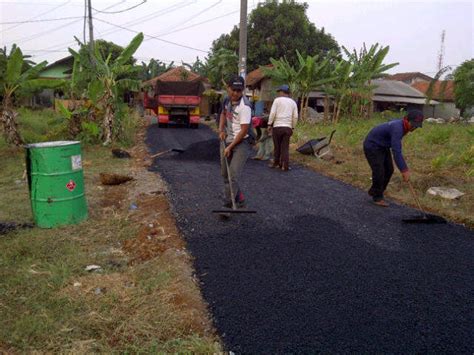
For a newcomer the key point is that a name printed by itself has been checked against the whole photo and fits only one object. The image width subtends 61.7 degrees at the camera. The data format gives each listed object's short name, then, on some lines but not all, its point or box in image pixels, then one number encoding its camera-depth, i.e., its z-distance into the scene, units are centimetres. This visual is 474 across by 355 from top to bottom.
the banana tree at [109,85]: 1093
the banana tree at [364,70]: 1703
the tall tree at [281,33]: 2995
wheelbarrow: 962
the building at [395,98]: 3228
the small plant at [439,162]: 773
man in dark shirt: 521
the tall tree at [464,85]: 2769
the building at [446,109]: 3656
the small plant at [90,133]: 1091
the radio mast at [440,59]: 4727
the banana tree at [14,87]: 965
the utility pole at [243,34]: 1341
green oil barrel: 456
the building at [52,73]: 3170
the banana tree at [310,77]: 1618
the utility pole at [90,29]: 2048
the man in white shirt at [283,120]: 805
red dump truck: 1775
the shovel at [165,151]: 1003
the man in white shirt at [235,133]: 466
